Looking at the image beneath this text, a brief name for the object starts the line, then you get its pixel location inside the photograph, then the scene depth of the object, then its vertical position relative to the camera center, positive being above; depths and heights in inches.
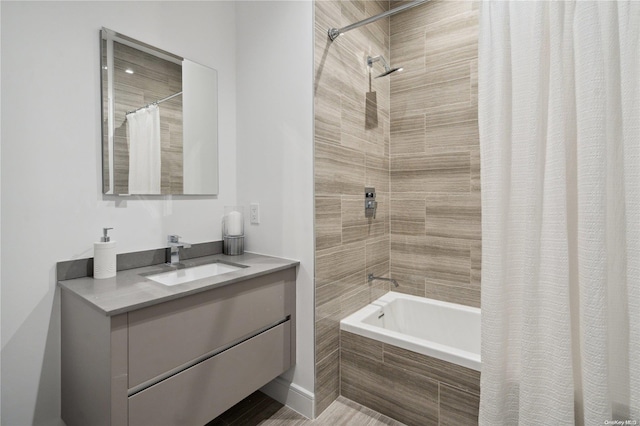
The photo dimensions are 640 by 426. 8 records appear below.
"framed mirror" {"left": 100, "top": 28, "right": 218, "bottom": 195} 60.9 +19.7
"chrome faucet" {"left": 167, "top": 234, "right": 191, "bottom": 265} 67.8 -7.3
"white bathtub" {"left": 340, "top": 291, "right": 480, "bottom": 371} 71.6 -28.2
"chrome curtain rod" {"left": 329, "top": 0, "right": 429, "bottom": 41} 65.9 +40.7
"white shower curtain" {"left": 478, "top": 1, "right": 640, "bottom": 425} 43.7 -0.2
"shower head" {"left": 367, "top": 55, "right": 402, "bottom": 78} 78.5 +38.6
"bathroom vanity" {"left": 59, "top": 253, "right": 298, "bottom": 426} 43.9 -21.2
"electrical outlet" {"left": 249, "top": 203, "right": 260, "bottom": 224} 79.1 -0.3
